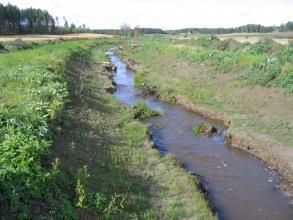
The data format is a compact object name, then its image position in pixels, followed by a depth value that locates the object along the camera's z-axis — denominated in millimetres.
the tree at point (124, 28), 145585
